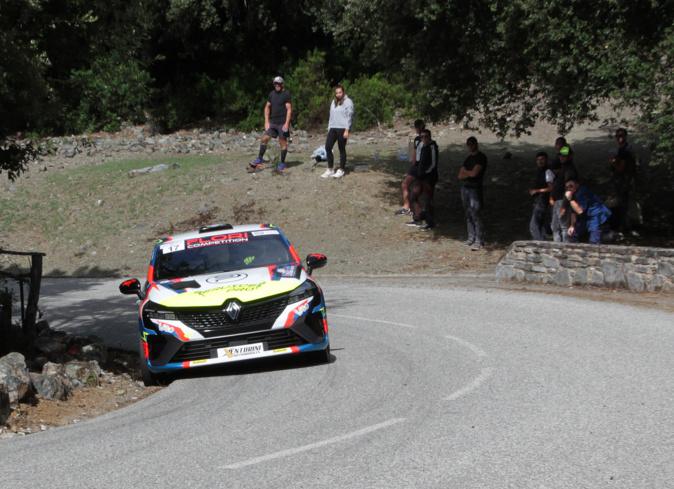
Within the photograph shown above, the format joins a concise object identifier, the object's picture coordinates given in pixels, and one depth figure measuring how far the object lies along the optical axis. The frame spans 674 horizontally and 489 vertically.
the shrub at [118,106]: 39.94
